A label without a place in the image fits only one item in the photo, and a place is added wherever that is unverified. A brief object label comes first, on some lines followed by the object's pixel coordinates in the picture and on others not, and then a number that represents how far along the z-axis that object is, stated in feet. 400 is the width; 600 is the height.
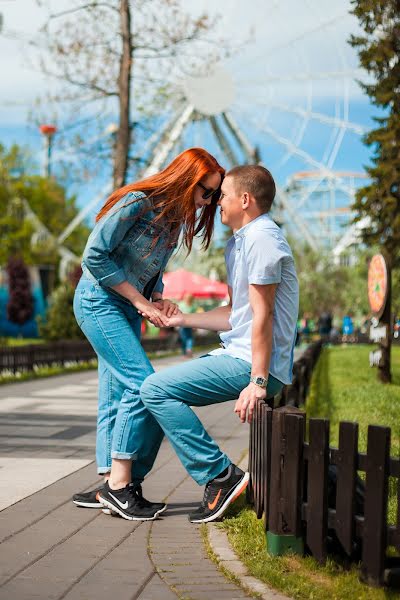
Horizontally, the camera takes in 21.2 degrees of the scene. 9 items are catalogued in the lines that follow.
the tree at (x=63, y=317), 92.12
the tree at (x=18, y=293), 195.21
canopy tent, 116.57
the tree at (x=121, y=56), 66.74
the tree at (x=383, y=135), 48.01
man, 15.46
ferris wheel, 176.65
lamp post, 64.46
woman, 17.01
